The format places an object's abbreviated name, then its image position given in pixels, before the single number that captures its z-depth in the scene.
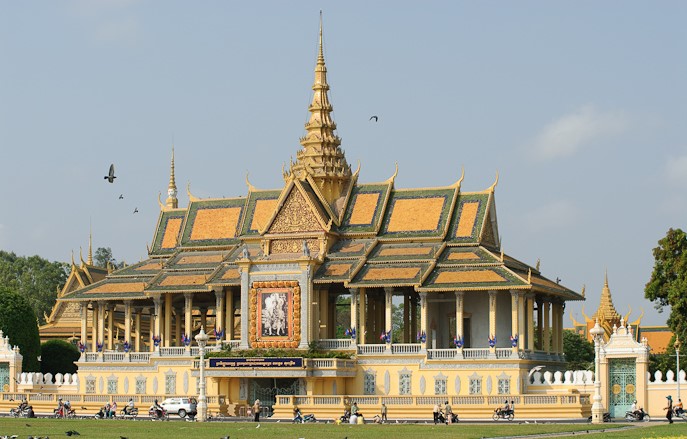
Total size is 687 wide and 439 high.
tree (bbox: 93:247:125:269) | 157.25
